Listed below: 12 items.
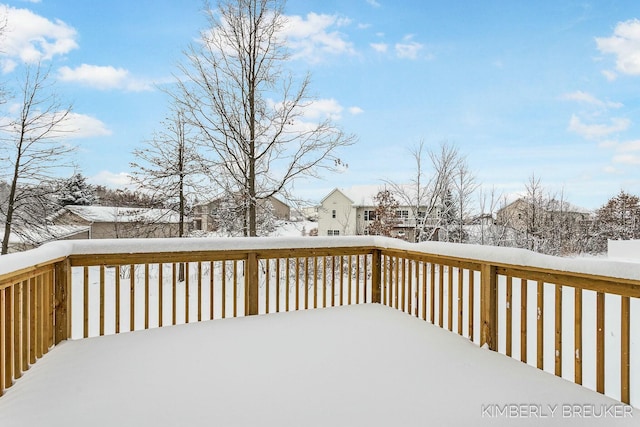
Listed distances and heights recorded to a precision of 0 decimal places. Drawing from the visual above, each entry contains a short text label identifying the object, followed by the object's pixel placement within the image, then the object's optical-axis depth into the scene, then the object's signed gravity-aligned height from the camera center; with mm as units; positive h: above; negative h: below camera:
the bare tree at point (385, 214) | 15008 +63
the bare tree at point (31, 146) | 8648 +1742
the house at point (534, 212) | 16984 +141
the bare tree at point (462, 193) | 13484 +861
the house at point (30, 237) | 8729 -506
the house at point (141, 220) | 10125 -111
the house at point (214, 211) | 9281 +151
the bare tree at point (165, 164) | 9469 +1374
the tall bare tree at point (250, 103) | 8242 +2642
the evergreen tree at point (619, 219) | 19953 -257
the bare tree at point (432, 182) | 12969 +1224
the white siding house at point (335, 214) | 22906 +105
